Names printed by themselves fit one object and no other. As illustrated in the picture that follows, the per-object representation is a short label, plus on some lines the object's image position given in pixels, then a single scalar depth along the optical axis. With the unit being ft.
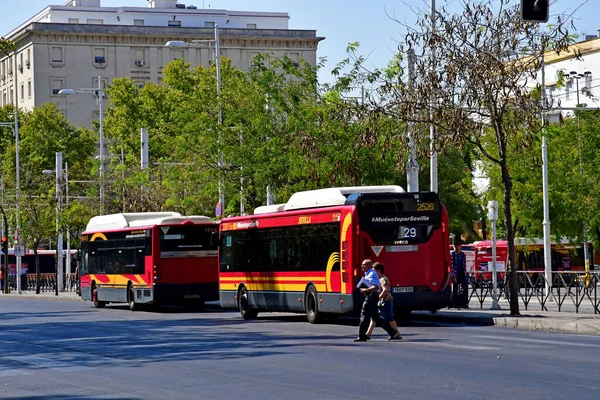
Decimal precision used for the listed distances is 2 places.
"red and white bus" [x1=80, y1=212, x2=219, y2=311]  132.36
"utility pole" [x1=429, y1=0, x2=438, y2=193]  99.04
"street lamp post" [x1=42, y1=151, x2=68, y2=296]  216.29
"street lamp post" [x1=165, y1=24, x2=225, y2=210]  152.30
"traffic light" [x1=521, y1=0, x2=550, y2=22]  62.03
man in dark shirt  112.78
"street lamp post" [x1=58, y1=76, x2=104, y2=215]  206.90
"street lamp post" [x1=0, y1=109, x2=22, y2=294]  229.66
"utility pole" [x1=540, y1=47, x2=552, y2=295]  153.63
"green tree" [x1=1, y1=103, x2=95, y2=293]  323.14
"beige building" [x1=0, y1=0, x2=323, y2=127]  401.49
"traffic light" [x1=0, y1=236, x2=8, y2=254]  227.40
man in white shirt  78.89
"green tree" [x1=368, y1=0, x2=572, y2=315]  97.35
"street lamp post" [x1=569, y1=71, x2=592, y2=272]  196.93
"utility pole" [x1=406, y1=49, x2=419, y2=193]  107.74
